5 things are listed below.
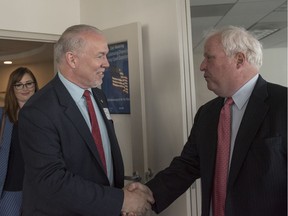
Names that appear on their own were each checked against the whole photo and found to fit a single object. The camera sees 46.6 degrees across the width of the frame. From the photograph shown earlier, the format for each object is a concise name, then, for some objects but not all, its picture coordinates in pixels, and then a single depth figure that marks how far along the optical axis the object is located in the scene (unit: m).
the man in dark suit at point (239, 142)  1.34
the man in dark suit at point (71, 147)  1.46
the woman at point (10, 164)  2.47
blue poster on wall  2.57
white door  2.24
